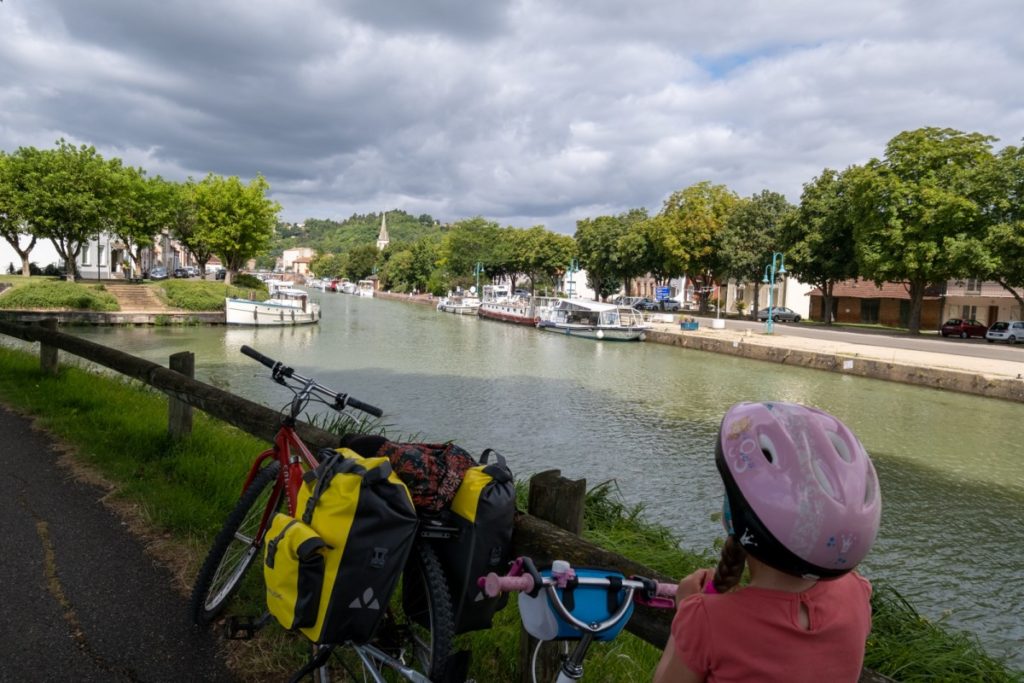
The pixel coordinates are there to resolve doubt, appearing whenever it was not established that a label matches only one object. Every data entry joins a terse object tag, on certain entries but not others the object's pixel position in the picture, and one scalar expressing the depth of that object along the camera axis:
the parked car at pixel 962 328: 40.12
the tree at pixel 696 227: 53.66
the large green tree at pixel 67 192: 40.72
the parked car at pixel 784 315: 53.89
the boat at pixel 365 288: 115.25
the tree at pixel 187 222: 53.31
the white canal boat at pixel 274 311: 40.38
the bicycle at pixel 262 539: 2.50
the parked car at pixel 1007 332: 35.62
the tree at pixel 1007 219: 31.97
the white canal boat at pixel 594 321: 41.31
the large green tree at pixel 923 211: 34.00
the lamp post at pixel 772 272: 38.12
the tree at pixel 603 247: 66.94
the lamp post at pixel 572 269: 63.53
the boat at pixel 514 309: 54.66
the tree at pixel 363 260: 144.38
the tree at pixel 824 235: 43.22
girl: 1.32
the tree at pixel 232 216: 52.84
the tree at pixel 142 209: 46.84
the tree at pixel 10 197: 40.34
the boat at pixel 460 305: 67.12
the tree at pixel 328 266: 163.07
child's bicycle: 1.62
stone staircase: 39.84
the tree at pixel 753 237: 49.41
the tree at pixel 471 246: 89.75
